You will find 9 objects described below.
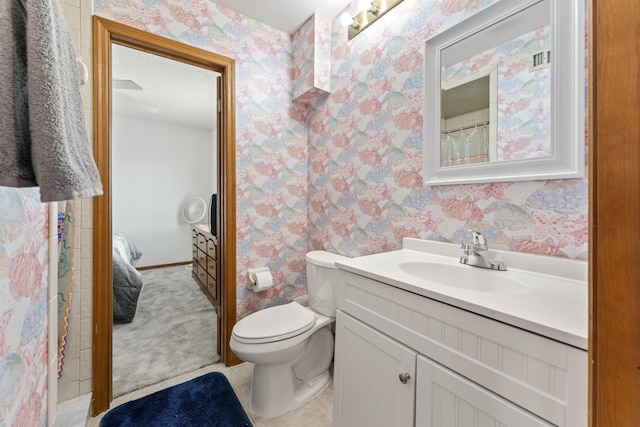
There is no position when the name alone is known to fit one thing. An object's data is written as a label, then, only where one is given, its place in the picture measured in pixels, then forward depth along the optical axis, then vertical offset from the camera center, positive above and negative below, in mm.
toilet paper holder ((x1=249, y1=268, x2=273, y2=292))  1768 -455
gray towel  374 +156
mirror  874 +452
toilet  1298 -677
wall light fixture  1445 +1144
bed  2246 -658
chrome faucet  996 -171
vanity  566 -351
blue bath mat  1309 -1033
